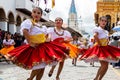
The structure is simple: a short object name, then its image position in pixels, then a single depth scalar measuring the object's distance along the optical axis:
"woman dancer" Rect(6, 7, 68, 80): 5.40
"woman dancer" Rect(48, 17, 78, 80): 7.18
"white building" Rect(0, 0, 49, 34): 21.49
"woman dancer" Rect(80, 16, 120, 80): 6.43
